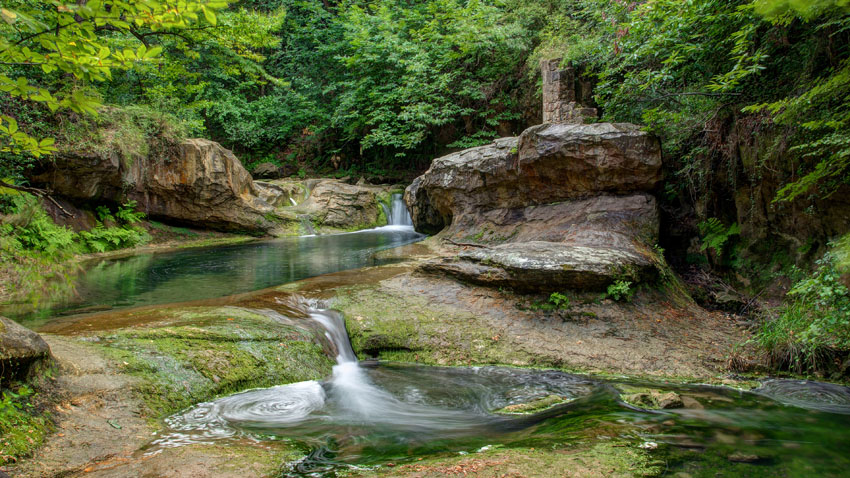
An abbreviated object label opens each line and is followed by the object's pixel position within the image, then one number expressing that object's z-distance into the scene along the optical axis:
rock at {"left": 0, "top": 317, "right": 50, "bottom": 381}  3.32
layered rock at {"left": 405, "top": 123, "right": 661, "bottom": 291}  6.72
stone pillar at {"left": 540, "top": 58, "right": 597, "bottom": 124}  13.23
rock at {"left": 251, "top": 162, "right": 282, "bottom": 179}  24.23
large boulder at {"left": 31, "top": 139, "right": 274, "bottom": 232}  12.57
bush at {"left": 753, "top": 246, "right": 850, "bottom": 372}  4.52
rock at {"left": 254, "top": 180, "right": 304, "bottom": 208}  18.44
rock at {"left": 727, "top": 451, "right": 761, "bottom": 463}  3.31
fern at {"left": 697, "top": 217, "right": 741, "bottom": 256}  7.75
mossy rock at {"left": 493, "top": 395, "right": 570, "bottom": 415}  4.51
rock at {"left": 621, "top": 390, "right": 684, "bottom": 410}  4.28
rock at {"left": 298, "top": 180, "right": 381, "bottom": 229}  18.81
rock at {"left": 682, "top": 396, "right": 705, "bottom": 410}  4.32
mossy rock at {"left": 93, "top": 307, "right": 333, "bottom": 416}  4.39
